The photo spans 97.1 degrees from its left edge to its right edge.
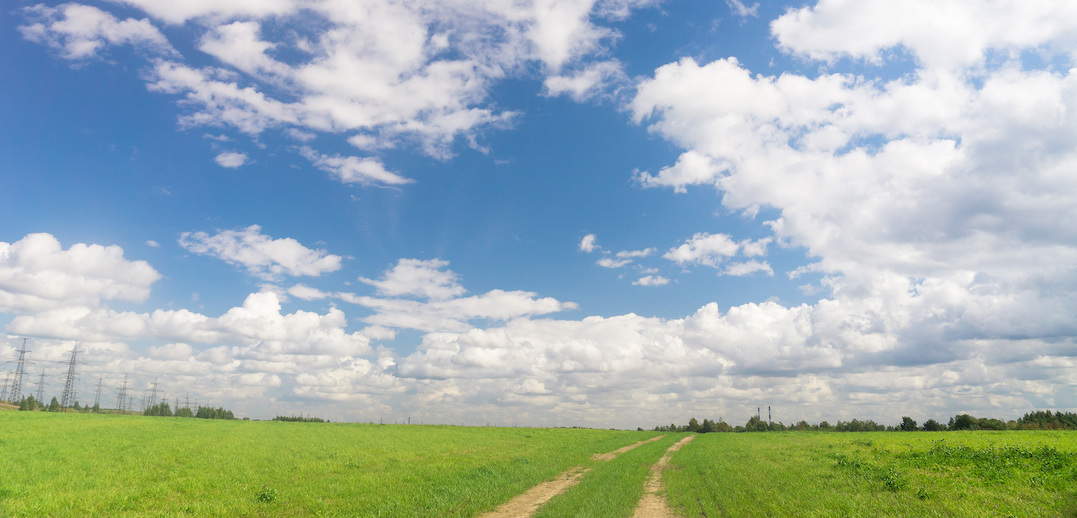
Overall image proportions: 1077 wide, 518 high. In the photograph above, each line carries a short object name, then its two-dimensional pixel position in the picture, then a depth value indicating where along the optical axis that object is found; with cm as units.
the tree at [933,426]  9989
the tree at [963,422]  9362
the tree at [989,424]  8834
